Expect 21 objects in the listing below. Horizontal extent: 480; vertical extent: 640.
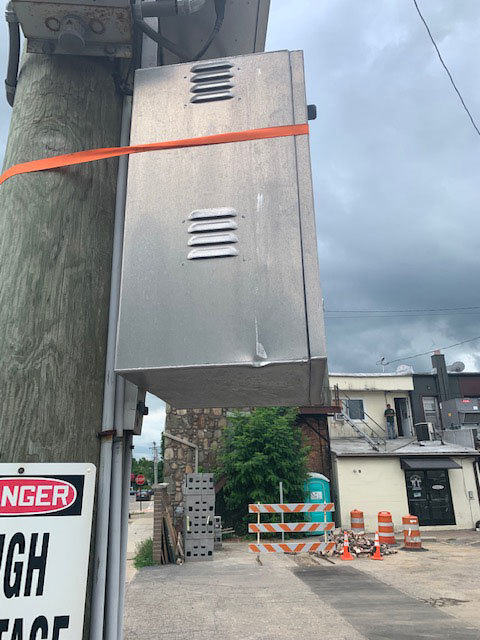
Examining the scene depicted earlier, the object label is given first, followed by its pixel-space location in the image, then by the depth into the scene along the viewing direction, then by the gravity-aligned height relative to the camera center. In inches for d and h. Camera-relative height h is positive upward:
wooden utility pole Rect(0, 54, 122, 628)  42.6 +21.6
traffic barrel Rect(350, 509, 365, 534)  550.0 -38.6
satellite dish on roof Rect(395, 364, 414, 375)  970.3 +227.8
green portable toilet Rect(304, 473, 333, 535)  550.0 -1.3
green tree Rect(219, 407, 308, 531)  532.4 +28.5
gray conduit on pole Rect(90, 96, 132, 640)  42.3 +3.5
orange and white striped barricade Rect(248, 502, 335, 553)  342.0 -27.4
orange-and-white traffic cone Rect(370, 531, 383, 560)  413.4 -55.2
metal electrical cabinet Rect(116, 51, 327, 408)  47.4 +24.5
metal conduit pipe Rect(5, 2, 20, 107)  60.4 +53.9
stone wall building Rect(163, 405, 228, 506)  587.9 +56.9
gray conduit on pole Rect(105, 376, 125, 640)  45.1 -3.3
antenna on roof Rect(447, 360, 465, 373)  1051.9 +244.7
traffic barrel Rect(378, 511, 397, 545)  479.5 -40.4
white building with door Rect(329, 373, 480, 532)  637.9 +3.1
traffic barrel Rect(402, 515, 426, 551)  470.9 -47.8
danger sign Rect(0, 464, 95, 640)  38.4 -4.5
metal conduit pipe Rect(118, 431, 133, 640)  49.2 -1.2
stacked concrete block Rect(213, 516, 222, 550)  457.4 -40.7
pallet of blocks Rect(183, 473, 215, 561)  388.2 -21.5
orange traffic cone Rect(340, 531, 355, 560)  411.8 -54.3
